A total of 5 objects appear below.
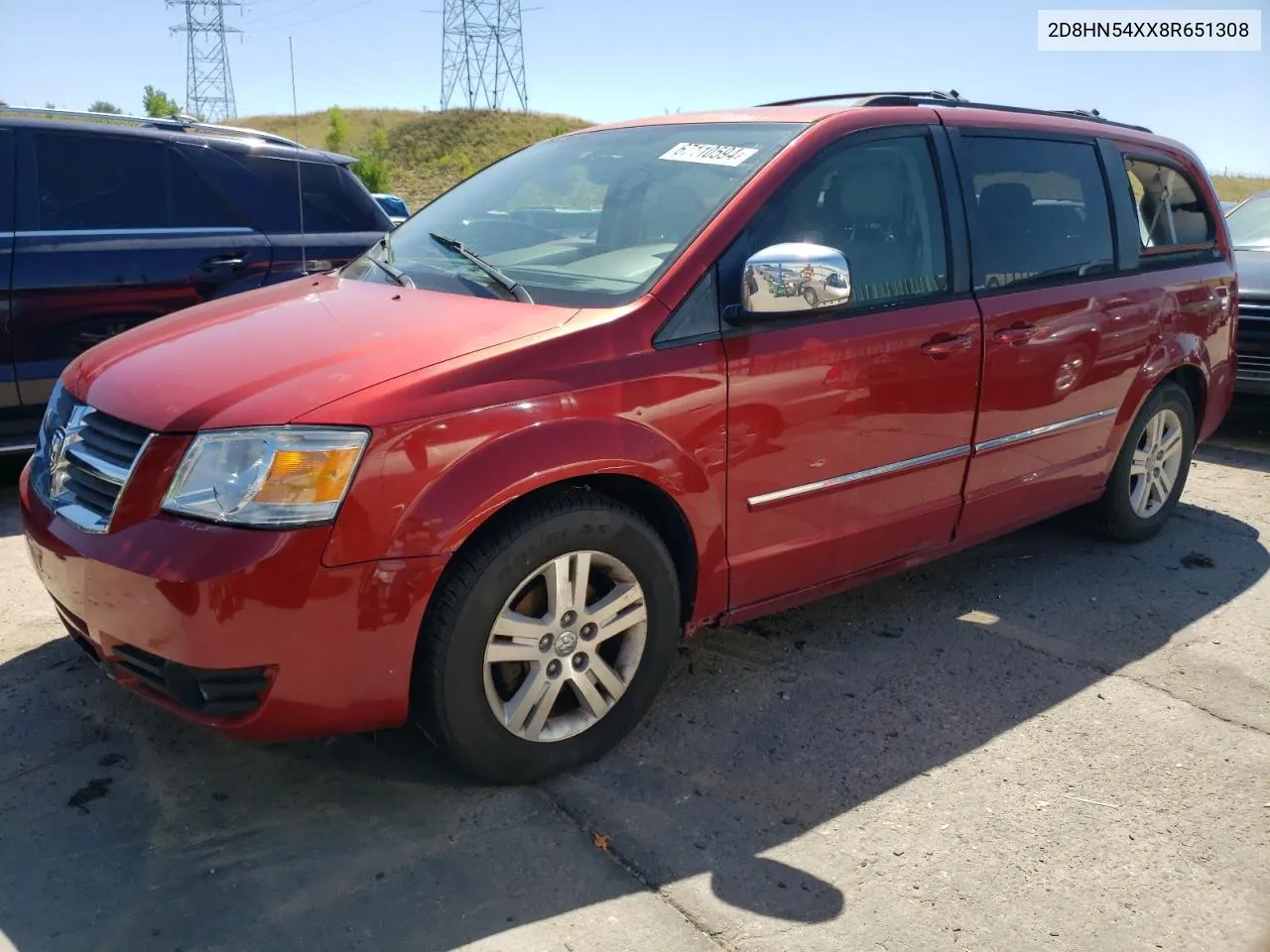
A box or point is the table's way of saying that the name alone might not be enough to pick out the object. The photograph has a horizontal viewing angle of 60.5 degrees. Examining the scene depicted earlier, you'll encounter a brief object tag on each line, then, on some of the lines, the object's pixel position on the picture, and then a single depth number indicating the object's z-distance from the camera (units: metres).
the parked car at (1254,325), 7.17
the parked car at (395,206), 9.16
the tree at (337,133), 63.59
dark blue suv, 5.04
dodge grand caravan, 2.51
